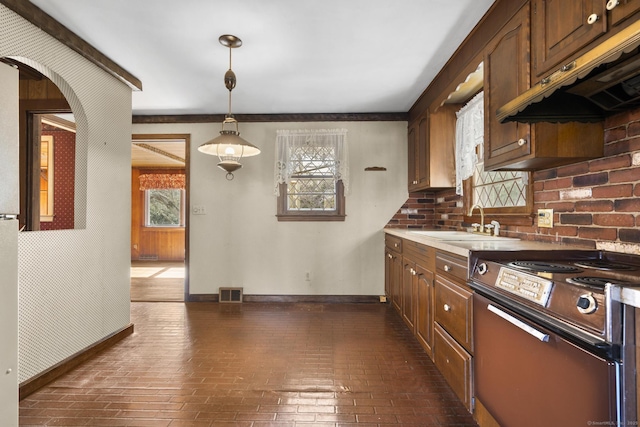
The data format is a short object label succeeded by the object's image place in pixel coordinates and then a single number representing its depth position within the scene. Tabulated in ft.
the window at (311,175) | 13.51
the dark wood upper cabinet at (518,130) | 5.47
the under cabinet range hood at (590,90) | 3.40
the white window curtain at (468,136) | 9.37
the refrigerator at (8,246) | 3.59
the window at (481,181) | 7.82
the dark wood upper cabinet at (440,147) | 11.03
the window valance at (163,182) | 26.37
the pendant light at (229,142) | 7.75
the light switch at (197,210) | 13.89
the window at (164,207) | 26.71
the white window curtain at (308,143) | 13.47
